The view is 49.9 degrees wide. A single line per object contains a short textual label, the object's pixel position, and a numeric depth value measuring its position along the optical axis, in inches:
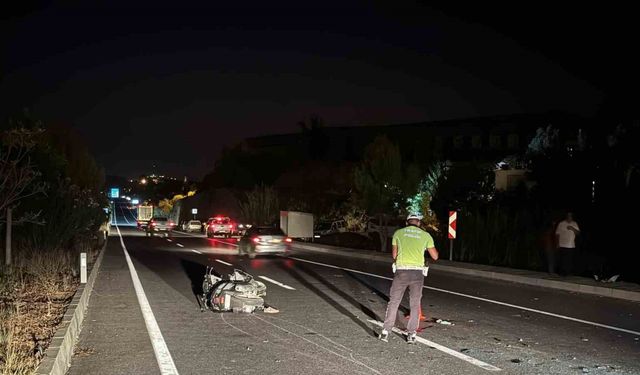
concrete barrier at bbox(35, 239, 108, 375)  279.0
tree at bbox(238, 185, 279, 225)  2221.9
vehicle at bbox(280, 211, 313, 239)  1604.3
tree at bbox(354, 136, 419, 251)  1595.7
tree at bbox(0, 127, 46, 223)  568.1
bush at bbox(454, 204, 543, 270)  944.9
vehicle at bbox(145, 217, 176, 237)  2112.5
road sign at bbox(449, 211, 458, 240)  914.1
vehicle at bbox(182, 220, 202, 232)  2522.1
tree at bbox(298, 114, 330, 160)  3961.6
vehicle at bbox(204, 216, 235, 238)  1956.2
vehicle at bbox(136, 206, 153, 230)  3157.0
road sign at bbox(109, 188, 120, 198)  5423.2
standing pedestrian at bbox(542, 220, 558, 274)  766.4
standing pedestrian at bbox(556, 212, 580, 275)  710.5
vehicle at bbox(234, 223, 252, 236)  1879.9
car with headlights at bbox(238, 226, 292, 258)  1095.0
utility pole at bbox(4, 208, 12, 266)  655.8
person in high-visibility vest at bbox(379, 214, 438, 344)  377.7
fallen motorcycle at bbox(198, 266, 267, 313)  477.1
